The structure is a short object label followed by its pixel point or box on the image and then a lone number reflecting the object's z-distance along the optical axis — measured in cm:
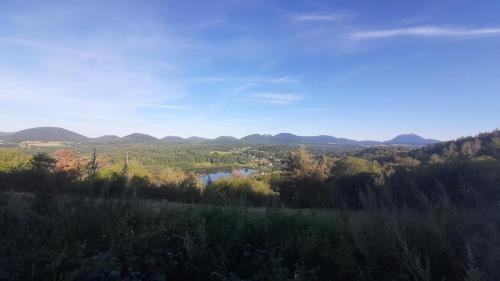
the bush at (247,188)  1855
